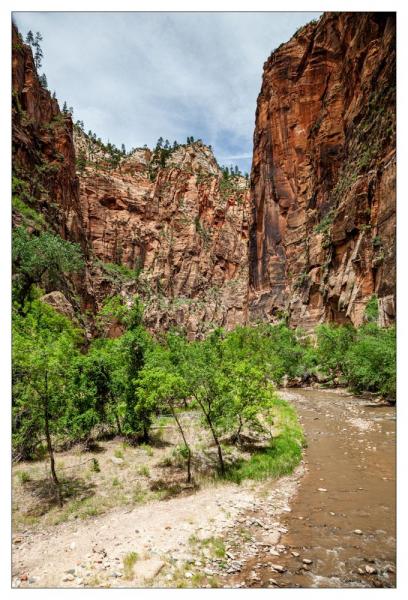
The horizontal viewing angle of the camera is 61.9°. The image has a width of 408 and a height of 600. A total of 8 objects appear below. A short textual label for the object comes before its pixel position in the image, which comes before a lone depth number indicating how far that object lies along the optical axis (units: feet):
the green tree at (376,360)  86.07
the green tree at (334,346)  131.55
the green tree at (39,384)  34.22
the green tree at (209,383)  44.42
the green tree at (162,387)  41.63
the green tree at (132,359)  60.39
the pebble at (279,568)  25.57
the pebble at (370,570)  24.86
